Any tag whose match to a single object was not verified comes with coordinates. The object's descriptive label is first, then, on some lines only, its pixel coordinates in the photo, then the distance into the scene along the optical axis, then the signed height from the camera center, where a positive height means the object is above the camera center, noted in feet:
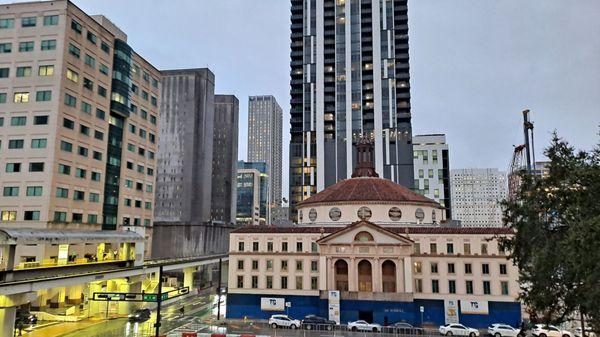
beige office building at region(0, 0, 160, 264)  187.83 +49.86
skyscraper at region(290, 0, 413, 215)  416.46 +138.11
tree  77.46 -0.65
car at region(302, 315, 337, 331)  177.17 -39.73
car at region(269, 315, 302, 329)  178.50 -39.56
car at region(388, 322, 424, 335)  170.30 -40.43
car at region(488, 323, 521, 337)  161.79 -38.55
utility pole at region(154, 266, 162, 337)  121.11 -26.02
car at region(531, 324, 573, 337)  154.10 -37.25
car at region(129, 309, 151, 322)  184.75 -39.05
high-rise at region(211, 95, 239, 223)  556.51 +91.93
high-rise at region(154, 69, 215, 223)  425.28 +78.97
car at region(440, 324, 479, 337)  164.35 -39.33
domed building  181.37 -20.54
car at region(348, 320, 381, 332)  171.32 -39.34
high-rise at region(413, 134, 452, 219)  428.97 +58.10
